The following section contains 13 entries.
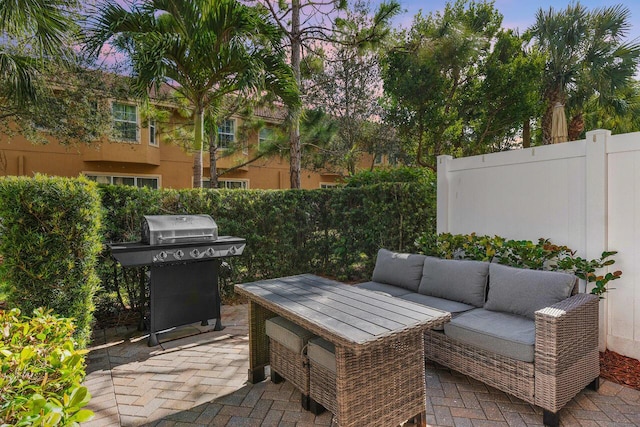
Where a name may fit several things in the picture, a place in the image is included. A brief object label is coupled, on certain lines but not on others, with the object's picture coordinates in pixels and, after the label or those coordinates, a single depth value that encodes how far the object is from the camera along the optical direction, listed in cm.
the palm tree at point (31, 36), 352
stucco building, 966
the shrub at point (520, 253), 306
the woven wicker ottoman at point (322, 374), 217
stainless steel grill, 348
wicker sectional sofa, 224
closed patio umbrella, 399
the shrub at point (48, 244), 288
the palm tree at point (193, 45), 436
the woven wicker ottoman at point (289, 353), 244
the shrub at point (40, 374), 94
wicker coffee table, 191
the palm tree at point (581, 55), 788
